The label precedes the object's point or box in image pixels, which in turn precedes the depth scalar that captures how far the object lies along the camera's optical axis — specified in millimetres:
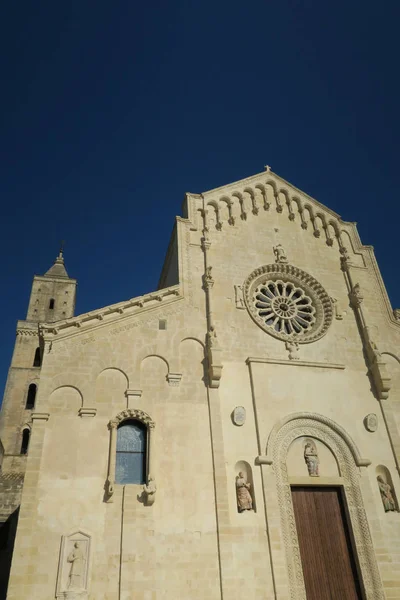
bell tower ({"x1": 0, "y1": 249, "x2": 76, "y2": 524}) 24744
